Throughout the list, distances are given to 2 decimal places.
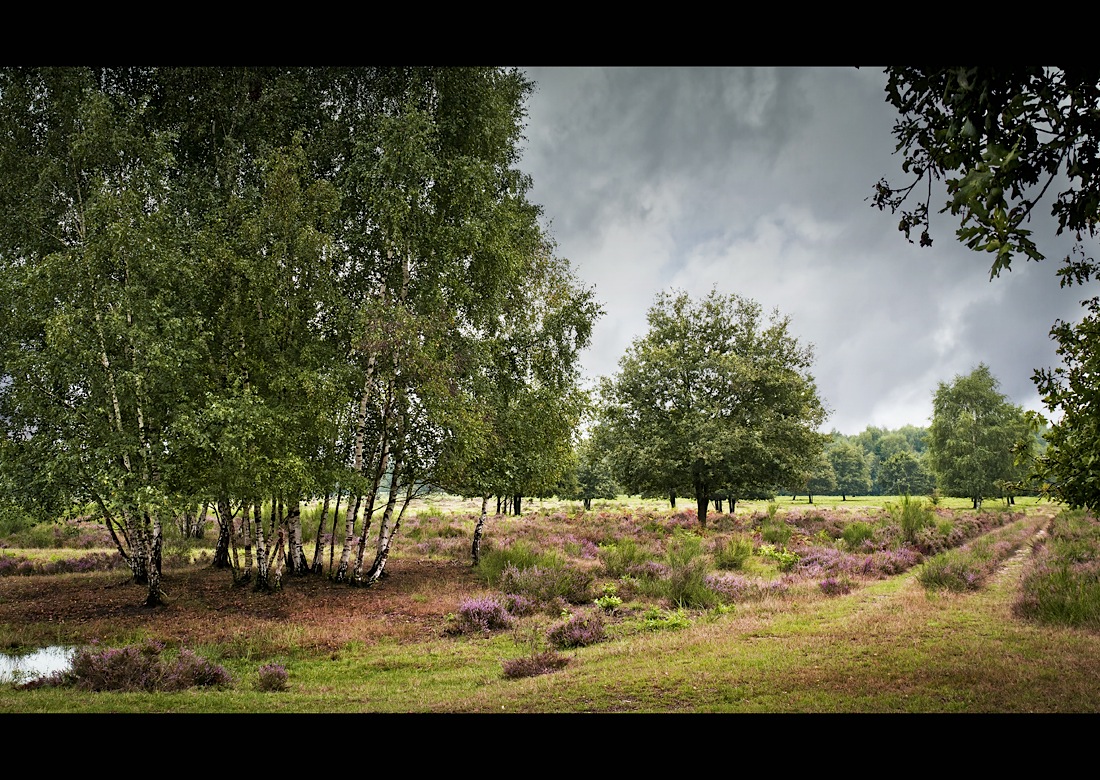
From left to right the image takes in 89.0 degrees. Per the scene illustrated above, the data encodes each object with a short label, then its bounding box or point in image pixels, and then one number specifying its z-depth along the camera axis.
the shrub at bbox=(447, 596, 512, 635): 10.16
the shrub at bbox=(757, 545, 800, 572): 16.22
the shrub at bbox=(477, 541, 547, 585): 14.31
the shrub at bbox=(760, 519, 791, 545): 21.23
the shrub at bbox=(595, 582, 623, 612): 11.76
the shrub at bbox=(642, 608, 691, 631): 9.98
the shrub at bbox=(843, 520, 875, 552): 19.39
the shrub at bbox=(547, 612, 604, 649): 9.26
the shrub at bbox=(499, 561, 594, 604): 12.47
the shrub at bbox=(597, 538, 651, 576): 15.39
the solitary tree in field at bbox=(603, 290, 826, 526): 25.25
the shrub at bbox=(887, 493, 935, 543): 19.20
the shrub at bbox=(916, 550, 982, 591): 11.85
